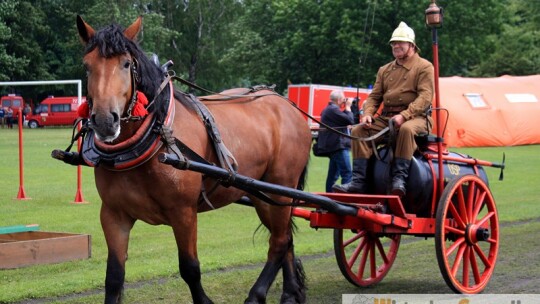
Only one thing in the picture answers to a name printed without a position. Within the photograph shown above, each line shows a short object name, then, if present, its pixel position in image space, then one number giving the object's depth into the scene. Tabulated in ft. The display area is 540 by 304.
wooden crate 31.65
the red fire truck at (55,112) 192.42
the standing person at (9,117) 178.29
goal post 52.08
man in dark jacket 49.03
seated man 26.40
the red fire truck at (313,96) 128.67
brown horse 19.85
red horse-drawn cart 25.59
